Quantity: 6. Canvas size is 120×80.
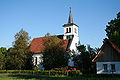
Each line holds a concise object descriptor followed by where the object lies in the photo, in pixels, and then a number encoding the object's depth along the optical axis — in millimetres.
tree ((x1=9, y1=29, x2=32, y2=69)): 48469
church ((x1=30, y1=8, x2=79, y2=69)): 56781
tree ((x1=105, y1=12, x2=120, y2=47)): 42525
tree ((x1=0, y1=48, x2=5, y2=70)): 53312
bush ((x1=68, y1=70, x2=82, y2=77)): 35219
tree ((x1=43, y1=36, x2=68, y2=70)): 41781
